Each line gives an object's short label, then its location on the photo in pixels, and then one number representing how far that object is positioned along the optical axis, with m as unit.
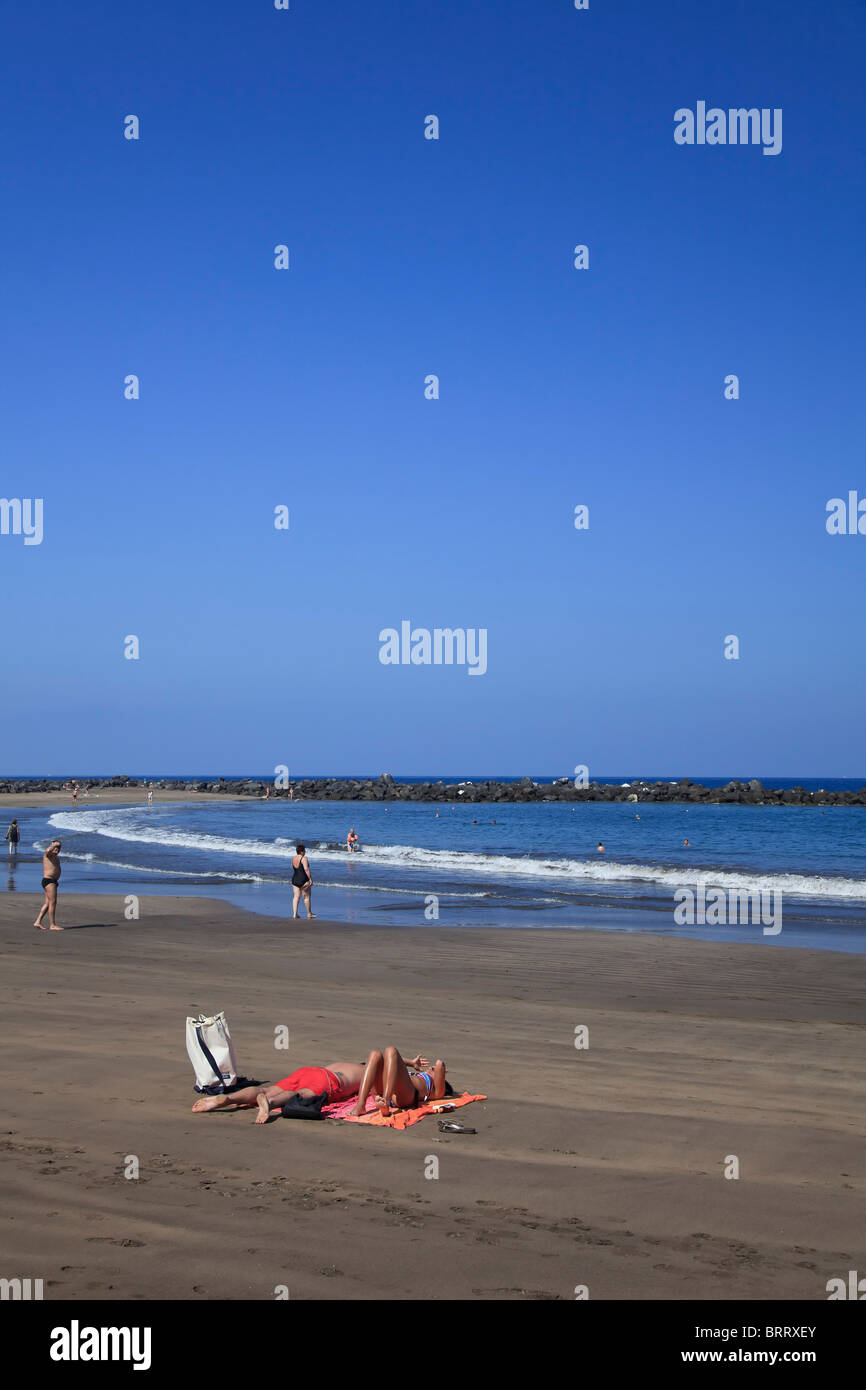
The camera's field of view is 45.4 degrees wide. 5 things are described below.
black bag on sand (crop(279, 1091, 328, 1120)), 7.75
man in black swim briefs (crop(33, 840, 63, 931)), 18.56
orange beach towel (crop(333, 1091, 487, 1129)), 7.70
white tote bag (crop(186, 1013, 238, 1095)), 7.97
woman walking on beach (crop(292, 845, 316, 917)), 21.64
